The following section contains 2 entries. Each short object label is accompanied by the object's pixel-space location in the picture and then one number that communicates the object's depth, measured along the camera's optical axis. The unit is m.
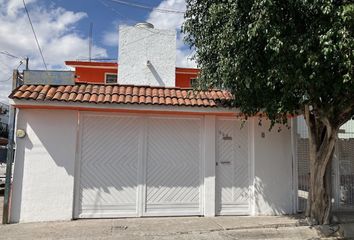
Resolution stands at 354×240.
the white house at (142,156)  8.91
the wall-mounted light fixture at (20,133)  8.82
